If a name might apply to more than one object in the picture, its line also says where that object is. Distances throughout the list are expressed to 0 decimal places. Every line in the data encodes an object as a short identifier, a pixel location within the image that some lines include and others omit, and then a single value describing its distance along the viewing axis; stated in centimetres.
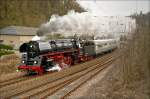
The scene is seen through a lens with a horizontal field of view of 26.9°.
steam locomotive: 2459
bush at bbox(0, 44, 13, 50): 4679
